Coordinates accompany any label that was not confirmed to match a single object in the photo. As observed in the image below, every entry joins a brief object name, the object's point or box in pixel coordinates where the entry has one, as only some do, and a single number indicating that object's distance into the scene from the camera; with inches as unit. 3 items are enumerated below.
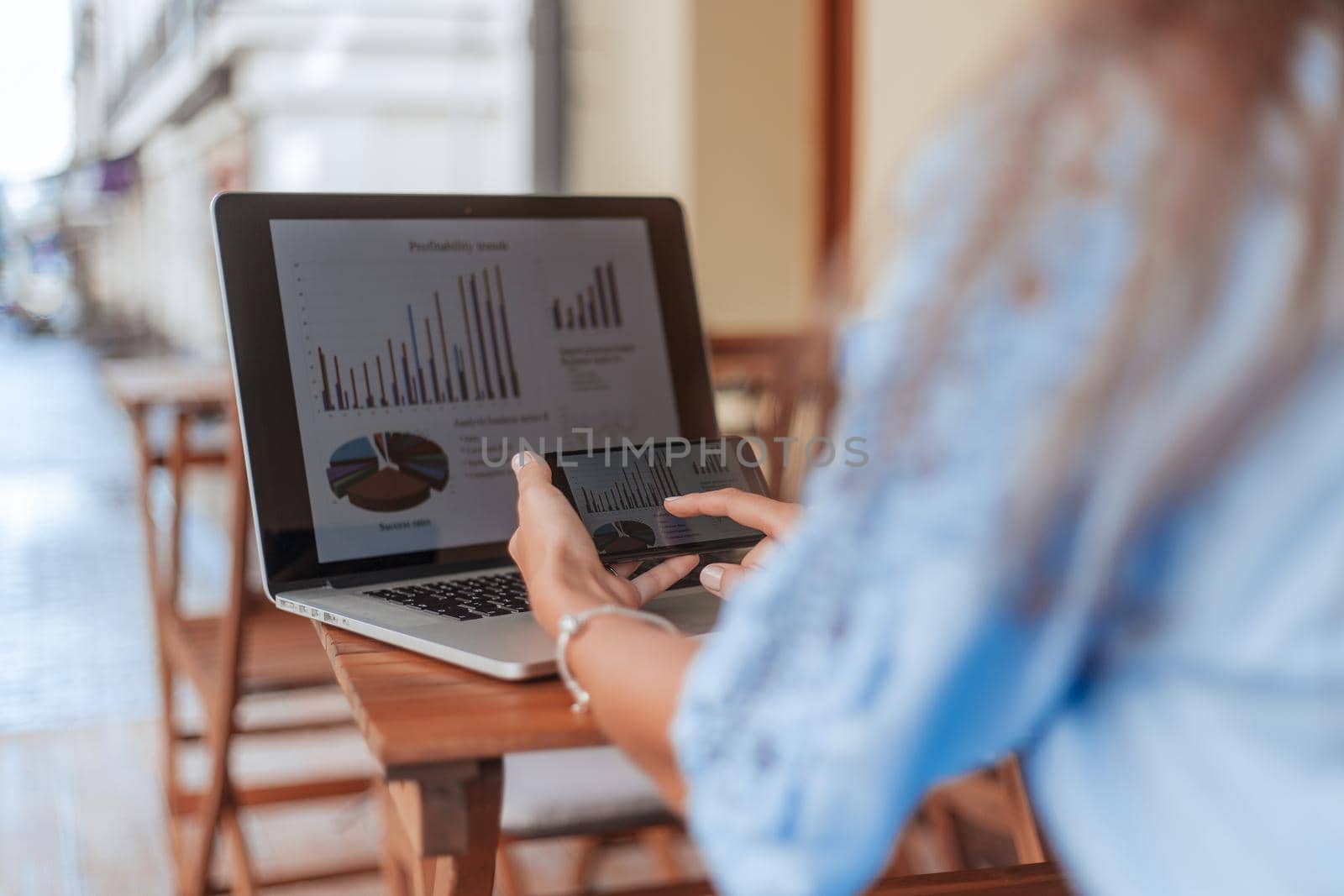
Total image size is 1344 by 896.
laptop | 35.9
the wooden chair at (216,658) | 65.4
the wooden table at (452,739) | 24.8
